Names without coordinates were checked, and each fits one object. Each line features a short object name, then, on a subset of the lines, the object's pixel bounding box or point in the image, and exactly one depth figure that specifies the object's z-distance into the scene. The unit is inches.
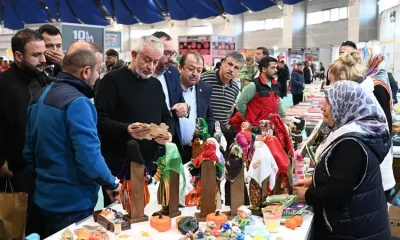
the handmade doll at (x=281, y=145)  78.3
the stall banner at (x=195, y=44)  421.4
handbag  63.5
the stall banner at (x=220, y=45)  423.8
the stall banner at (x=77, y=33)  213.9
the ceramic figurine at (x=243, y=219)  69.3
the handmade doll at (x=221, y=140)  87.4
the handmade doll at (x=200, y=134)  86.6
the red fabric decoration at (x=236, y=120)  146.3
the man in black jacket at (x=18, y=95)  95.9
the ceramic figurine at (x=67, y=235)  64.4
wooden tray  69.6
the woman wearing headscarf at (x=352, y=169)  69.9
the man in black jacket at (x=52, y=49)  113.5
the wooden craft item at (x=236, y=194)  75.2
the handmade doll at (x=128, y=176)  70.0
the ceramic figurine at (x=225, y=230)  65.0
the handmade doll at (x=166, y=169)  73.3
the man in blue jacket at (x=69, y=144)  70.6
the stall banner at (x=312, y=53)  648.2
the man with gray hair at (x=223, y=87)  143.6
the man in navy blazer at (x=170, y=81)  111.1
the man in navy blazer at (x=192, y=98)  114.7
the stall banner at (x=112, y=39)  352.5
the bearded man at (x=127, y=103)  90.7
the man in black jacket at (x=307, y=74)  571.6
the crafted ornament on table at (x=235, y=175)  73.5
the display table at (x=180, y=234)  67.7
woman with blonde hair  105.8
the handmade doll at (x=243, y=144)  79.4
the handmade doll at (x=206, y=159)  72.9
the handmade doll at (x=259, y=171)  74.4
